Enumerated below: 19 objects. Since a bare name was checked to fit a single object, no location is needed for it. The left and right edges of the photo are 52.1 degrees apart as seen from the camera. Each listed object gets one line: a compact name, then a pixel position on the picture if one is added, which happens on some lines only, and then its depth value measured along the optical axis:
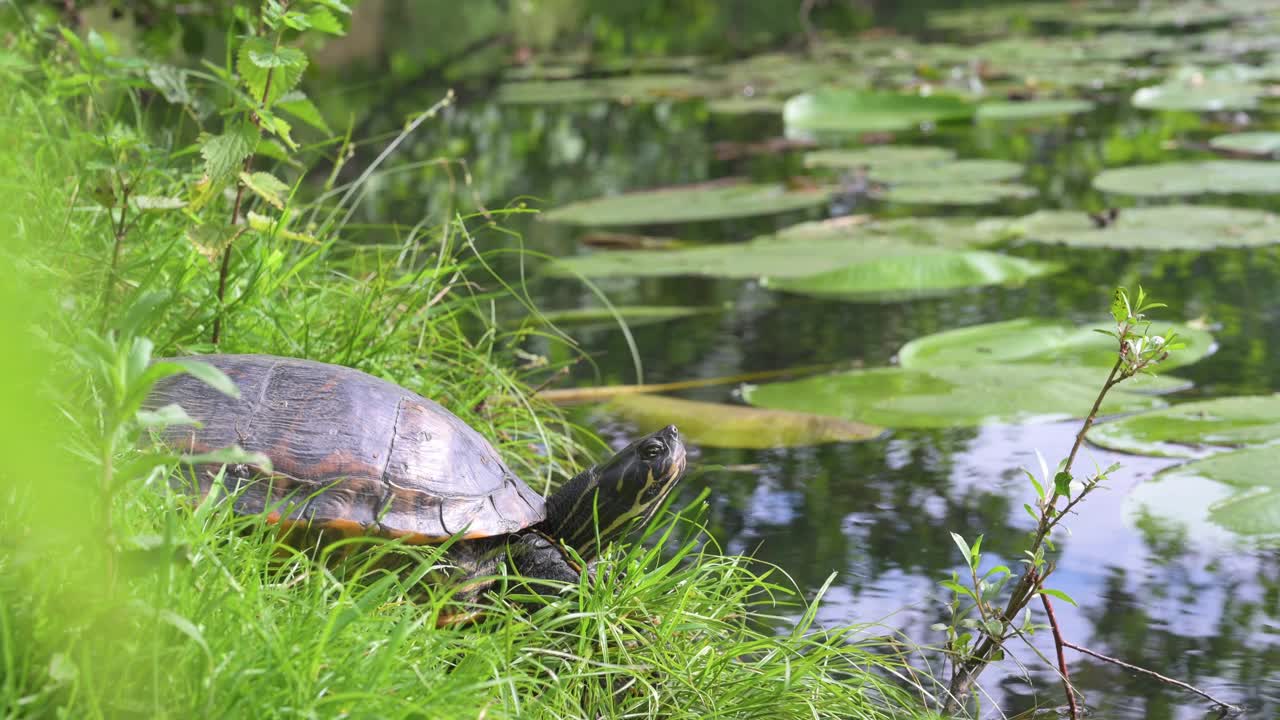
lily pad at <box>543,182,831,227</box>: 4.32
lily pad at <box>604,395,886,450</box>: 2.46
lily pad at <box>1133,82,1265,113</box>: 5.89
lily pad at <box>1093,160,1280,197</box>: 4.26
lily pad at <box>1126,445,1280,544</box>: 1.93
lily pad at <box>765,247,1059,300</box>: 3.45
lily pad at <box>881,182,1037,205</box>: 4.34
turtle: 1.53
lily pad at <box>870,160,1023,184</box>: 4.72
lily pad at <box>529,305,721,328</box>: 3.36
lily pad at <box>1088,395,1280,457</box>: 2.23
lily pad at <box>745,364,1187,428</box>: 2.46
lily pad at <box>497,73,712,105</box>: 7.16
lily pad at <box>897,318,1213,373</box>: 2.73
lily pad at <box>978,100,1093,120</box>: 5.81
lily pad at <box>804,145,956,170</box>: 5.14
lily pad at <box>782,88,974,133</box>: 5.73
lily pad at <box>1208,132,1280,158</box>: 4.82
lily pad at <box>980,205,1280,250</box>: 3.56
